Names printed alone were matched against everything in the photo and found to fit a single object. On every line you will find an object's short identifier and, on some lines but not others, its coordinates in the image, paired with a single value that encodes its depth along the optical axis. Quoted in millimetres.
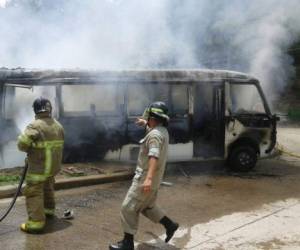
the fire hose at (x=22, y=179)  5855
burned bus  8867
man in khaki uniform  5125
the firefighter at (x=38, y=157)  5742
